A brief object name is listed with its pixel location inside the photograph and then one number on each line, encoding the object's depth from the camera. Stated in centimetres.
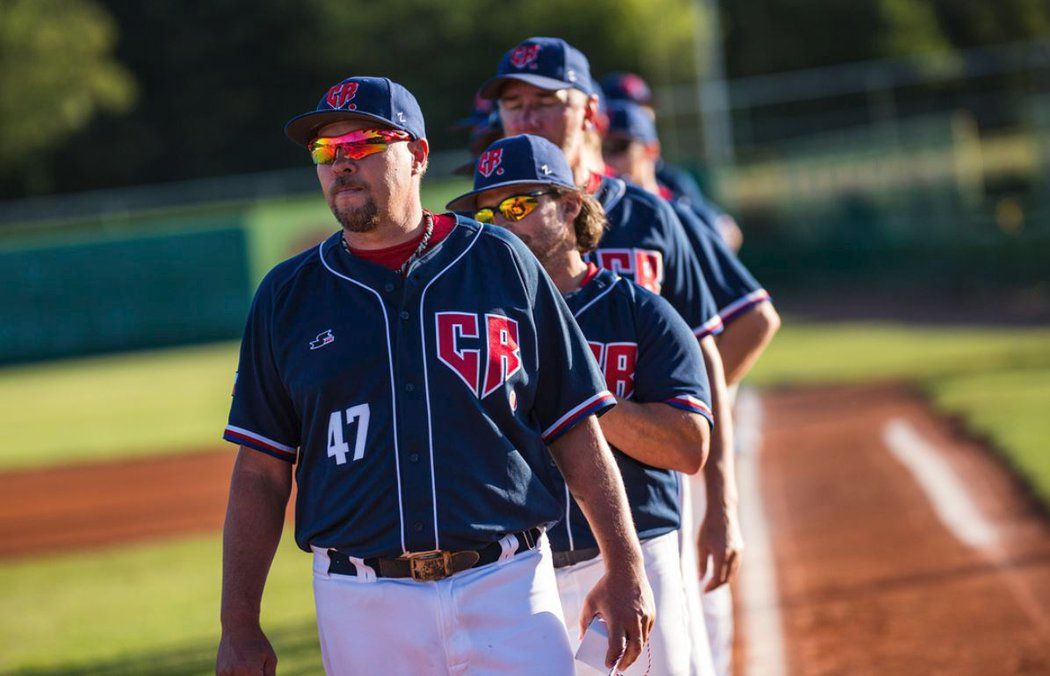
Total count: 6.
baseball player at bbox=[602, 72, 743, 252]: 1587
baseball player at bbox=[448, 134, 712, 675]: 771
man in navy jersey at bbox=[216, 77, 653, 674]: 636
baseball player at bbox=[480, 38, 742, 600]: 880
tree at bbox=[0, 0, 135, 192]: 9387
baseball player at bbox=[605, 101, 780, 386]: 984
